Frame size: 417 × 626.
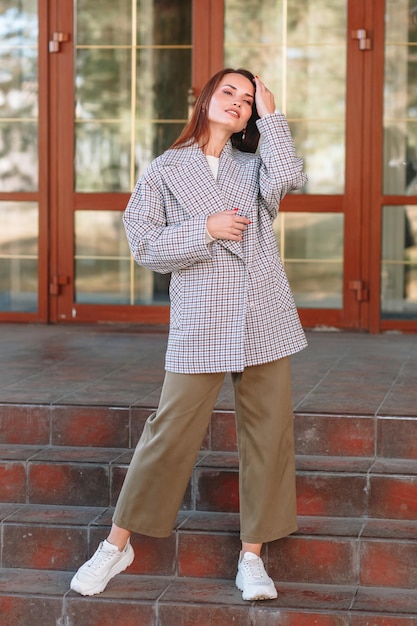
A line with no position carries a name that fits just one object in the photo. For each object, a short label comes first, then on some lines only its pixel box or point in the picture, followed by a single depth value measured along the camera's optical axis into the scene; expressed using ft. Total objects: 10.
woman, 14.42
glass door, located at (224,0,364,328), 27.78
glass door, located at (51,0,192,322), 28.40
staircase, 15.19
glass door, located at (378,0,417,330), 27.45
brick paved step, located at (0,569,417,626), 14.80
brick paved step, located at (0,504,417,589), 15.82
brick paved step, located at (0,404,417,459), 17.84
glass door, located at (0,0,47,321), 28.93
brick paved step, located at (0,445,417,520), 16.79
